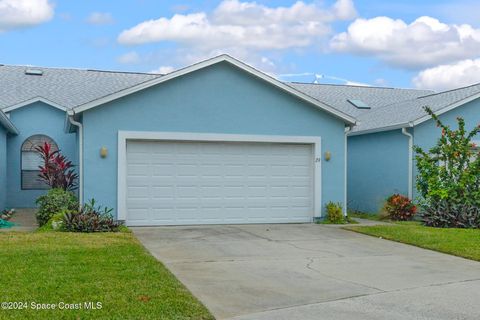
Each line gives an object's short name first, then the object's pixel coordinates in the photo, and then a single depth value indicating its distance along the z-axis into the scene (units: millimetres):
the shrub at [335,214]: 15438
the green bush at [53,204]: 13906
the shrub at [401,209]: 16766
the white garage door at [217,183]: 14508
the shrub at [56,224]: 12727
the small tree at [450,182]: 14656
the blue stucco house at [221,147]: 14141
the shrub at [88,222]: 12656
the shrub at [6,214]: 16225
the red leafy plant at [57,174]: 15680
